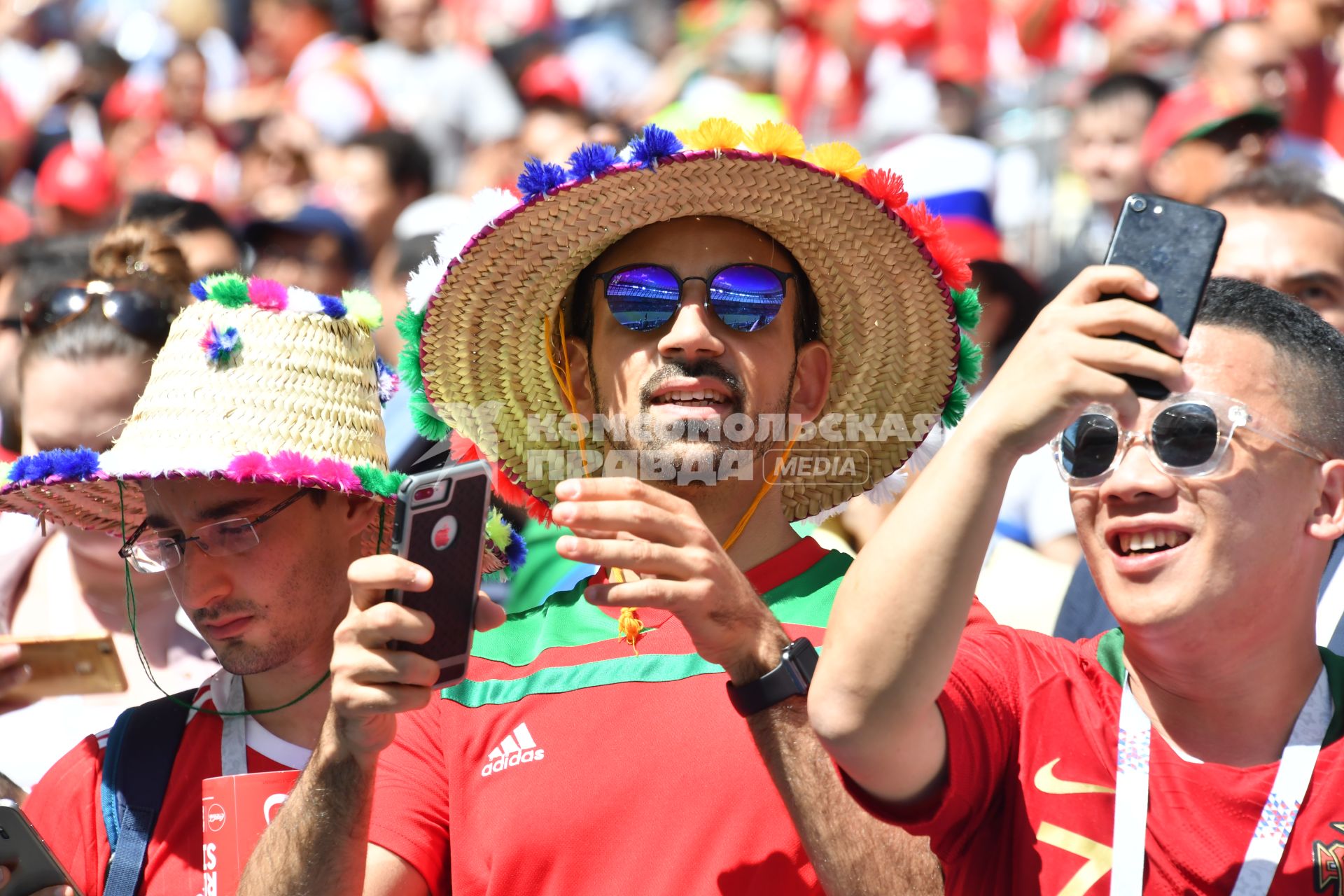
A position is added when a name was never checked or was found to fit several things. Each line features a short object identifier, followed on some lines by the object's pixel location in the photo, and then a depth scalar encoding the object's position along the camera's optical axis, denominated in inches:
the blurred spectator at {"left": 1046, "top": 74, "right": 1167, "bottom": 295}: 543.2
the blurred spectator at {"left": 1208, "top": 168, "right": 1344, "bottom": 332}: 313.9
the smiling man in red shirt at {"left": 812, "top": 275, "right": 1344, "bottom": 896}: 179.3
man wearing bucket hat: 242.8
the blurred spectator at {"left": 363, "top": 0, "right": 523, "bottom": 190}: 814.5
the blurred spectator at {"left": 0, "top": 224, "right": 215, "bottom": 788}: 303.6
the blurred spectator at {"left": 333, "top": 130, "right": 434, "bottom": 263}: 661.9
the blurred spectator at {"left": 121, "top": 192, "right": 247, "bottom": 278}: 438.6
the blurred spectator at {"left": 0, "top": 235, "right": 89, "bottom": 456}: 412.5
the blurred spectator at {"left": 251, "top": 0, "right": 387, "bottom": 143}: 831.1
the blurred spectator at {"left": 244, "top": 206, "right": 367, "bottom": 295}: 549.6
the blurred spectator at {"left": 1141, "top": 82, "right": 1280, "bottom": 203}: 437.7
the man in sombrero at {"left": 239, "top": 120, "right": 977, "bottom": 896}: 189.0
